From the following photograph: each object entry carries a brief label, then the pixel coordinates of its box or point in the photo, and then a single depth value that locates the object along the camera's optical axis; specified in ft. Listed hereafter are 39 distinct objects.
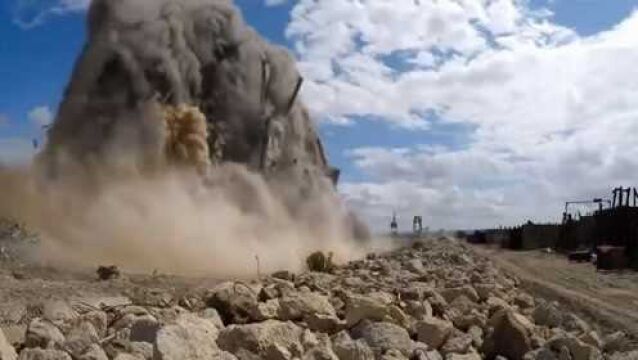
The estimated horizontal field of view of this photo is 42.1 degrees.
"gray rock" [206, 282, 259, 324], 25.72
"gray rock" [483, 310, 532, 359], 28.63
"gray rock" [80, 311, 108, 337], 23.02
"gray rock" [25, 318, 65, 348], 20.34
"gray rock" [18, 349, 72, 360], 18.39
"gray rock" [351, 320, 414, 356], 24.80
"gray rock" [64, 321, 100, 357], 19.39
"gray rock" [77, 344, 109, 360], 18.61
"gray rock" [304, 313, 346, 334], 25.41
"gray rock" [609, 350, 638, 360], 29.30
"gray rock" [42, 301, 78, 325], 24.00
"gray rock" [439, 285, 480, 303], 35.53
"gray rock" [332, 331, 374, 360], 22.74
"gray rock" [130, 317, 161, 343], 20.80
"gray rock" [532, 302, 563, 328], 34.58
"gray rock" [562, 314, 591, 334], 34.27
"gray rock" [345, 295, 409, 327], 26.35
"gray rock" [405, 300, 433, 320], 29.45
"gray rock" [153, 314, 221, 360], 19.20
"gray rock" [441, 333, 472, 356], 26.63
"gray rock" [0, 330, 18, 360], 17.62
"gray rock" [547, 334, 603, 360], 28.14
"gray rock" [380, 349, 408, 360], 23.63
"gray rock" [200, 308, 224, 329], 24.15
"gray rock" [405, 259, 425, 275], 54.85
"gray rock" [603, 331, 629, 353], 31.68
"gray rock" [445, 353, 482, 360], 25.64
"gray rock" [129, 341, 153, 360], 19.51
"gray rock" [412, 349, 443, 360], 24.80
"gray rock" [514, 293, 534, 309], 41.04
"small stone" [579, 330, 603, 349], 30.34
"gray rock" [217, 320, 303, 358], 21.63
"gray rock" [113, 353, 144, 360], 18.72
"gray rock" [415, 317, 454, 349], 26.81
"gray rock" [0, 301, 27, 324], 30.96
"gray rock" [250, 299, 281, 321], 25.40
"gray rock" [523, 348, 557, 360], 27.37
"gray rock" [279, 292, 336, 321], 25.77
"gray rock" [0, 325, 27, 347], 21.47
